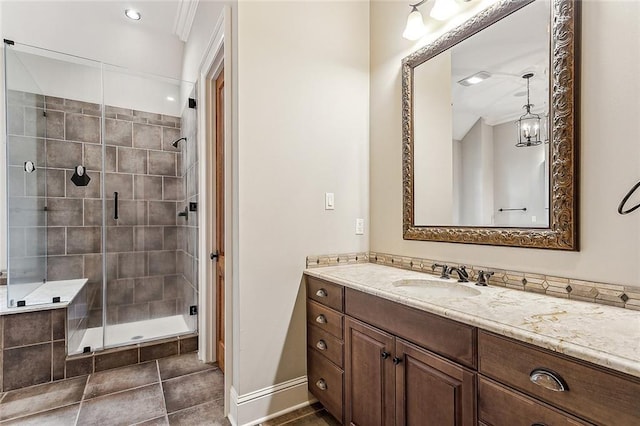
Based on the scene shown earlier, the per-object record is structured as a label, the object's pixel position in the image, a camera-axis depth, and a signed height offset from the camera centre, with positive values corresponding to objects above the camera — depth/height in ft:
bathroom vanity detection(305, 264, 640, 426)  2.35 -1.50
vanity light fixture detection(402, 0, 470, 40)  5.20 +3.51
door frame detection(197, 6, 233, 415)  7.95 +0.03
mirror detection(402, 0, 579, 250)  3.92 +1.30
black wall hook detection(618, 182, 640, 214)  3.09 +0.07
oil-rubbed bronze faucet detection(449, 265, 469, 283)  4.83 -1.05
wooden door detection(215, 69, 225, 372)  7.87 +0.00
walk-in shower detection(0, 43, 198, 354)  8.16 +0.51
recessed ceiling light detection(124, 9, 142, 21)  9.94 +6.63
